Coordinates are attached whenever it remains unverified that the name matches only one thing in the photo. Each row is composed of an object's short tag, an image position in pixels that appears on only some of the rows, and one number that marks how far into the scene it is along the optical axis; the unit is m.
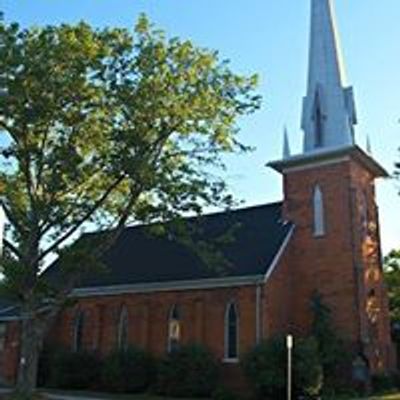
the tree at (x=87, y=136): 23.72
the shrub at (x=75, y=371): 34.09
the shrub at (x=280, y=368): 26.02
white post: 21.81
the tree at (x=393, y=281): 40.16
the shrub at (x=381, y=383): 29.83
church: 31.25
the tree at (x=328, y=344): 29.09
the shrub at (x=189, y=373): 29.22
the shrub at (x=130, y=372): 31.69
